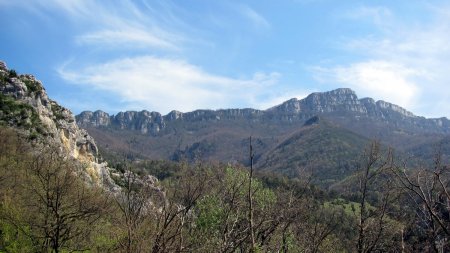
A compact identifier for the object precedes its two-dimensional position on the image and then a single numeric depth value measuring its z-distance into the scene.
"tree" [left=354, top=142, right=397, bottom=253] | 13.70
